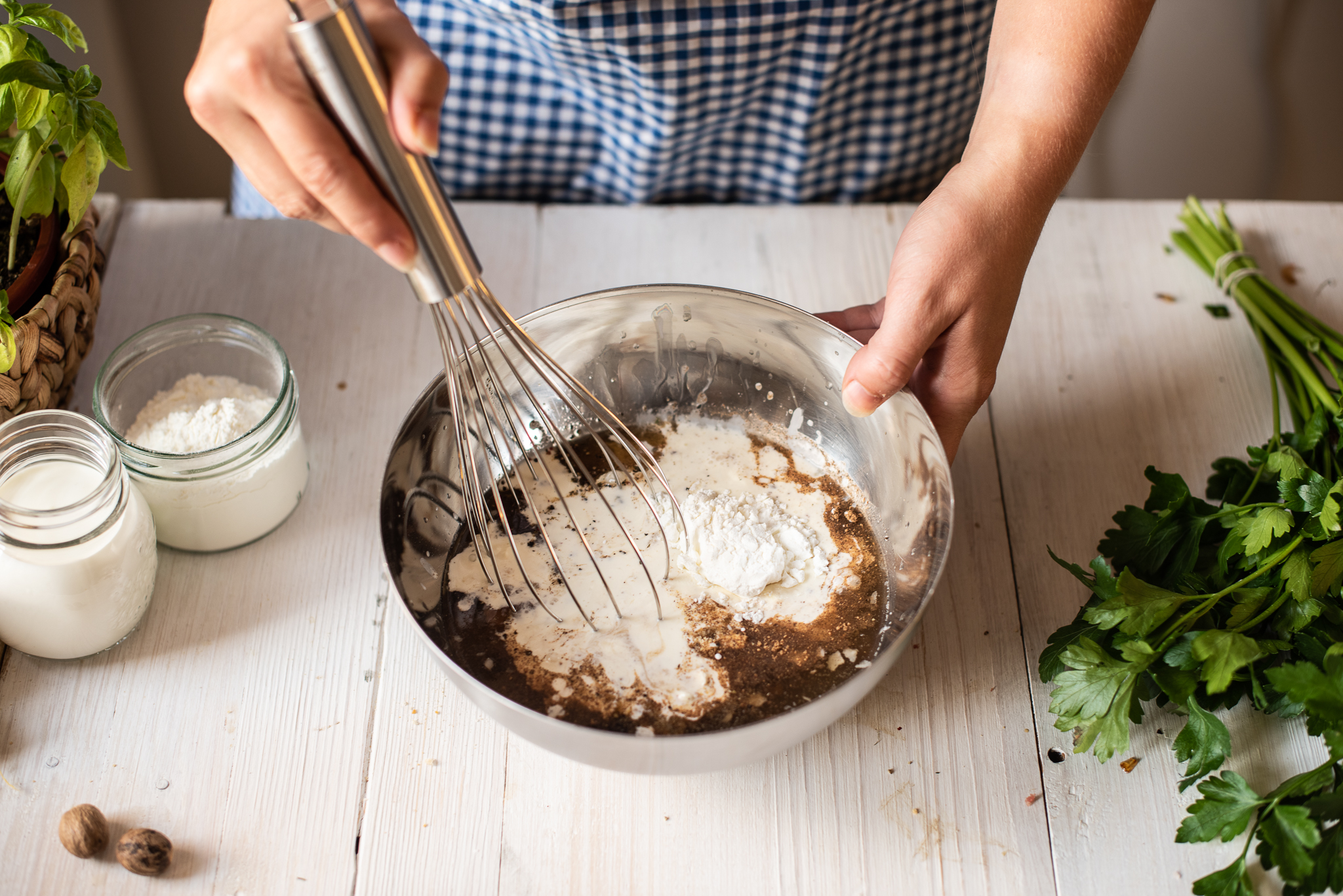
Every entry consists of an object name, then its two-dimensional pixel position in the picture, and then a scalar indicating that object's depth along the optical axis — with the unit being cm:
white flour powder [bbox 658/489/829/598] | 72
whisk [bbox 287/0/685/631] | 49
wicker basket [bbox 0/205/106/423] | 72
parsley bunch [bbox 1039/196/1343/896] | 60
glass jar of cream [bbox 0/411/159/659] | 66
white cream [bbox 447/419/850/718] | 69
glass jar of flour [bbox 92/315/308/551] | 74
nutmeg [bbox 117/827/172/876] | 65
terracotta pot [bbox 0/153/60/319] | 75
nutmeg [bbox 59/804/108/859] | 65
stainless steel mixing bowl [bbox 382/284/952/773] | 60
